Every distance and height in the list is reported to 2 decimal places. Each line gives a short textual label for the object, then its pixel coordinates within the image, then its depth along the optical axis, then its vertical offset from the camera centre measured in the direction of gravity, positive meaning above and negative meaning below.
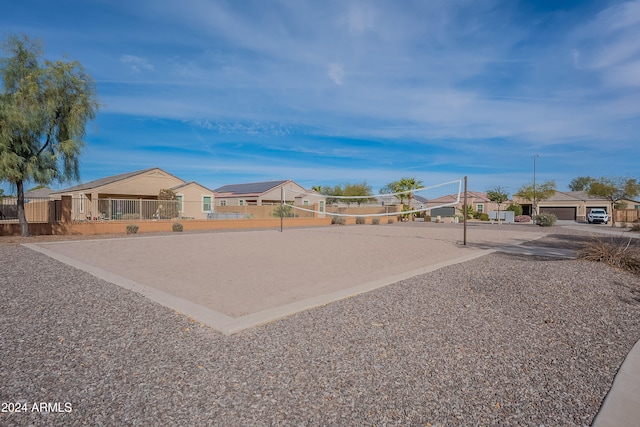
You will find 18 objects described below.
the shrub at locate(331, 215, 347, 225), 31.12 -1.14
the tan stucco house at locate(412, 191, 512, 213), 50.94 +0.53
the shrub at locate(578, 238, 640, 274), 7.59 -1.12
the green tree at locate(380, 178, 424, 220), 46.31 +3.11
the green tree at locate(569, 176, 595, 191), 87.38 +6.17
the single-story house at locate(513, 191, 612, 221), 49.01 +0.38
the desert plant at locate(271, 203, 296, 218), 28.80 -0.38
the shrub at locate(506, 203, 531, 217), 45.26 -0.06
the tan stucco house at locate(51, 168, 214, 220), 18.97 +0.99
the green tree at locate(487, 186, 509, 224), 49.84 +1.66
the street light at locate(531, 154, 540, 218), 43.56 +1.13
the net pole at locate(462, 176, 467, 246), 12.16 +0.47
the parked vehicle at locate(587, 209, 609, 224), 34.50 -0.94
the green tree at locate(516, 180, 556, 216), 44.81 +2.01
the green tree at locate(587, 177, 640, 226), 38.59 +2.10
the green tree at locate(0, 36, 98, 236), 14.09 +3.88
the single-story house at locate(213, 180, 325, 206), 42.31 +1.66
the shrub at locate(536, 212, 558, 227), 25.94 -0.93
